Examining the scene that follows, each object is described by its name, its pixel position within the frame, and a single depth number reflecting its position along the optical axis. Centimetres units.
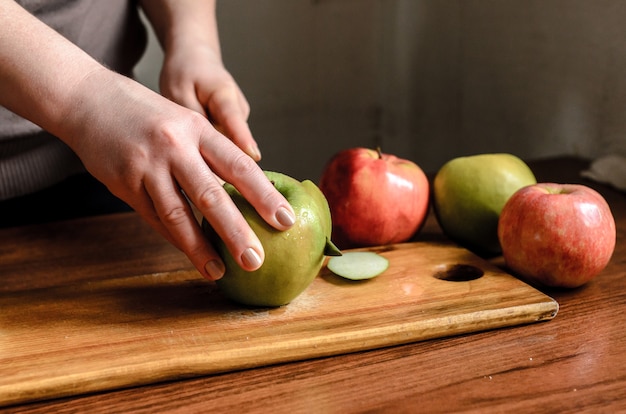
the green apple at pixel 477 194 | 96
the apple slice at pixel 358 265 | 84
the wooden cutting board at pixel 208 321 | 65
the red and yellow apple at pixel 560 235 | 82
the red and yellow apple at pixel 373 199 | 96
